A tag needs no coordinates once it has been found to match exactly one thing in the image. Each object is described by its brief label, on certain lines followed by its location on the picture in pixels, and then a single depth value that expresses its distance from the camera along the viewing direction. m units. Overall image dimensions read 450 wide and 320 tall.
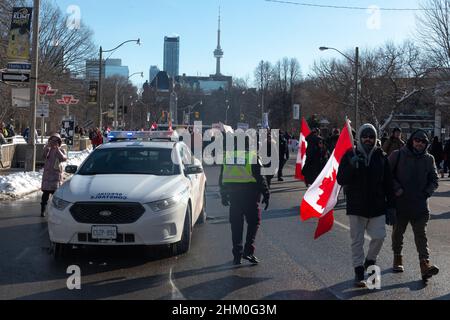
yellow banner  19.31
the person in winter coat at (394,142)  14.23
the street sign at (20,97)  22.31
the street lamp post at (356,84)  38.46
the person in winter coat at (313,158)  15.94
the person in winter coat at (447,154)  25.00
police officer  7.99
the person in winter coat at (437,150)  23.88
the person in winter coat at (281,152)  21.38
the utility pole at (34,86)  19.82
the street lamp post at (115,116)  58.89
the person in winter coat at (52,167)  12.13
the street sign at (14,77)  19.08
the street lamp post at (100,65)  37.01
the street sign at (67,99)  28.57
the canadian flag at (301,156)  16.34
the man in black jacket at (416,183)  7.32
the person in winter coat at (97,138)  29.84
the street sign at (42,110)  23.19
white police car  7.77
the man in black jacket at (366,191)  6.91
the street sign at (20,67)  19.14
